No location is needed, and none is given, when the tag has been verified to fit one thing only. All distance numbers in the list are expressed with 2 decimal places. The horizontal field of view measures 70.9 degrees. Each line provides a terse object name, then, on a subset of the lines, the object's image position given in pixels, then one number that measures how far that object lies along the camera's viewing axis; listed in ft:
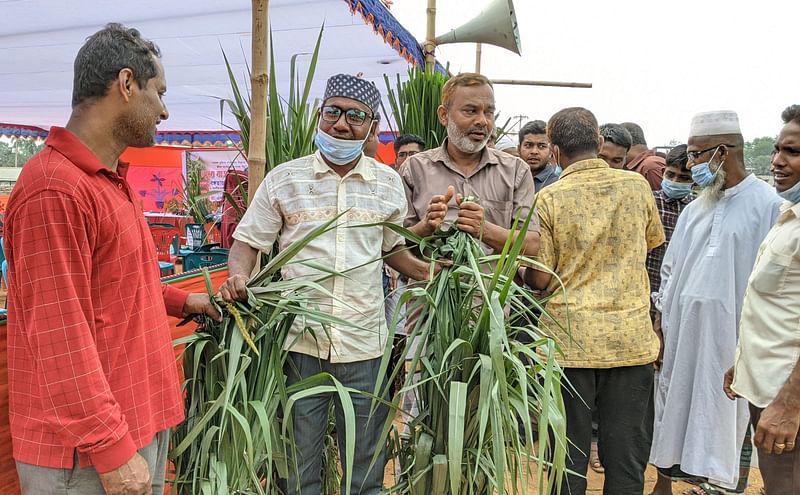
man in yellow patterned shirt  6.33
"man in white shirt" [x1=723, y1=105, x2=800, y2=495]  5.15
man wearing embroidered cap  5.41
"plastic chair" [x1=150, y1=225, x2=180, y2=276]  19.11
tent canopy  13.37
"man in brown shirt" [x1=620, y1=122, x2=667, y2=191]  11.75
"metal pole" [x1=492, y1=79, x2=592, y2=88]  22.24
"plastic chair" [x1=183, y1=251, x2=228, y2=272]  9.78
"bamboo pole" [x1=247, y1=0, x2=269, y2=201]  6.22
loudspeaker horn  14.76
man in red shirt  3.34
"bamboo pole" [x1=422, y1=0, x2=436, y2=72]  15.47
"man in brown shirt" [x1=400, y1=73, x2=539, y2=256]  6.35
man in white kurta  7.32
